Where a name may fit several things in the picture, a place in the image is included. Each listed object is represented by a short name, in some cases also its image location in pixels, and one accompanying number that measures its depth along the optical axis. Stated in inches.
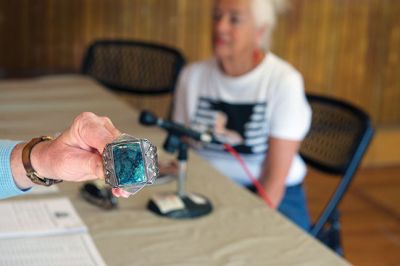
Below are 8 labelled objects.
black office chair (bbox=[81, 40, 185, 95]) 138.1
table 60.4
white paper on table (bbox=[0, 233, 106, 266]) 57.2
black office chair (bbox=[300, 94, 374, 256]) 86.4
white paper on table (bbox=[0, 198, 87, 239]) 62.9
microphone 70.2
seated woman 93.9
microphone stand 69.4
